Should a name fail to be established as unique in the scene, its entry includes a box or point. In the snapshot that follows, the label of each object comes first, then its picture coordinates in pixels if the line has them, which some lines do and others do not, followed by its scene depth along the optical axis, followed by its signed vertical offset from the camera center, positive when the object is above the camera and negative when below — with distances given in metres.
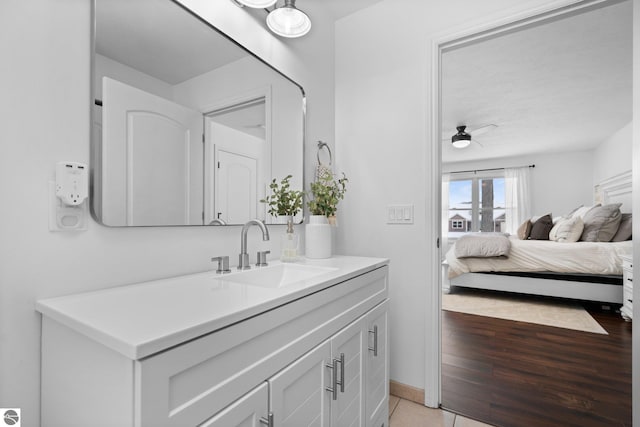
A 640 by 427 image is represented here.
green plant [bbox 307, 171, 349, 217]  1.77 +0.09
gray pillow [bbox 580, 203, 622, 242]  4.02 -0.10
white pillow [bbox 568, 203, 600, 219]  4.55 +0.07
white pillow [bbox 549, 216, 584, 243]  4.19 -0.19
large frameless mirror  0.98 +0.37
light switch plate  1.88 +0.01
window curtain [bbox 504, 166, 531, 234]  6.65 +0.44
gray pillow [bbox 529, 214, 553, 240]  4.73 -0.18
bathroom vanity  0.56 -0.31
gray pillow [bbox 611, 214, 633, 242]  3.95 -0.17
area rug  3.21 -1.10
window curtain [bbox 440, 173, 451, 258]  7.19 +0.17
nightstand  3.22 -0.77
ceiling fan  4.27 +1.14
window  7.02 +0.28
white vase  1.68 -0.12
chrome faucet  1.32 -0.15
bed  3.67 -0.68
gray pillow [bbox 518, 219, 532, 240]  4.87 -0.23
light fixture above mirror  1.53 +0.99
